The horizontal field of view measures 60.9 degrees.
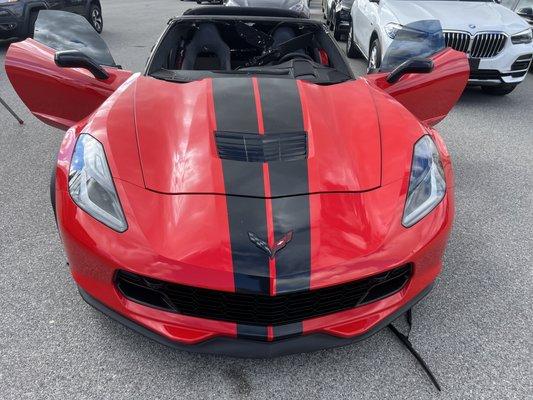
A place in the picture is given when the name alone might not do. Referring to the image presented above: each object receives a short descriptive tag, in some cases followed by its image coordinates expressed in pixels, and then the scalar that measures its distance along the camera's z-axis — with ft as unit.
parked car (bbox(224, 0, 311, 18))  26.24
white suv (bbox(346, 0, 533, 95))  17.44
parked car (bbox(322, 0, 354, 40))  30.81
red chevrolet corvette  5.31
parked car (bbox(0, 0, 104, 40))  24.45
